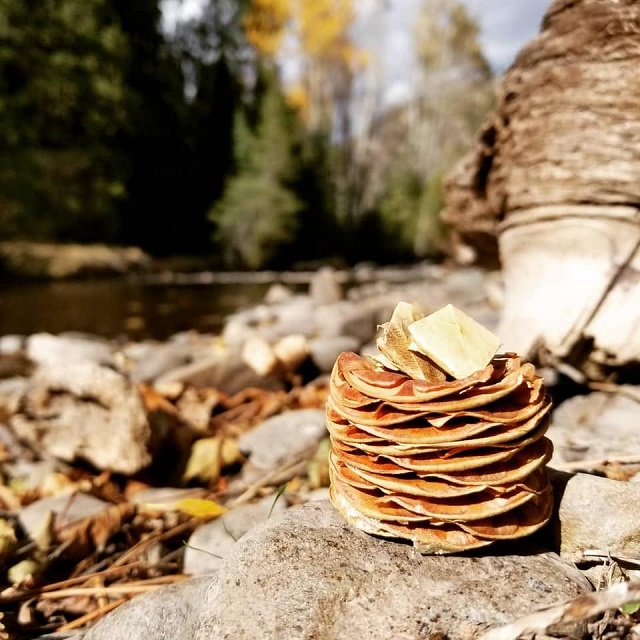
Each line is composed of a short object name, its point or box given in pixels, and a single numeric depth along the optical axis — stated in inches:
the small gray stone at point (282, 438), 10.8
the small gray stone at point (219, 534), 7.6
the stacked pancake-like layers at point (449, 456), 5.2
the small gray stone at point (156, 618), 5.9
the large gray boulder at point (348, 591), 5.0
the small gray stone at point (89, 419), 10.1
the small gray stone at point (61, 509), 8.7
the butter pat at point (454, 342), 5.5
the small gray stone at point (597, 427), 7.7
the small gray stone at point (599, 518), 5.8
